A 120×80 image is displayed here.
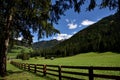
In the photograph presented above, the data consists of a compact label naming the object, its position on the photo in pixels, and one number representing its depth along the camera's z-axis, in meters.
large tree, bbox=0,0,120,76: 5.51
